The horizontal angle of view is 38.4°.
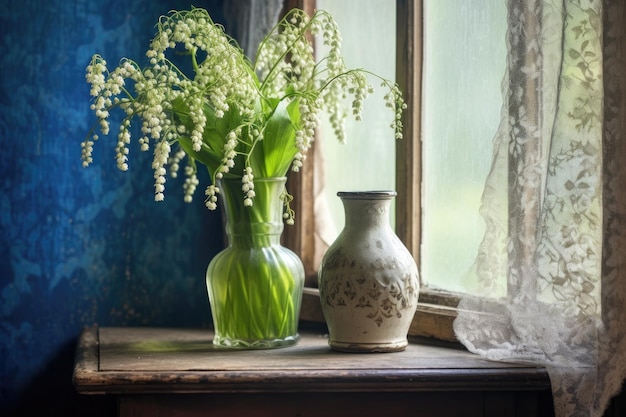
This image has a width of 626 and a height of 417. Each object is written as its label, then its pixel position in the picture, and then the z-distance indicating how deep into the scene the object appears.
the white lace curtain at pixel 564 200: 1.40
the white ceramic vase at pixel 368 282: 1.72
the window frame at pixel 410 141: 2.01
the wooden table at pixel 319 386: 1.55
